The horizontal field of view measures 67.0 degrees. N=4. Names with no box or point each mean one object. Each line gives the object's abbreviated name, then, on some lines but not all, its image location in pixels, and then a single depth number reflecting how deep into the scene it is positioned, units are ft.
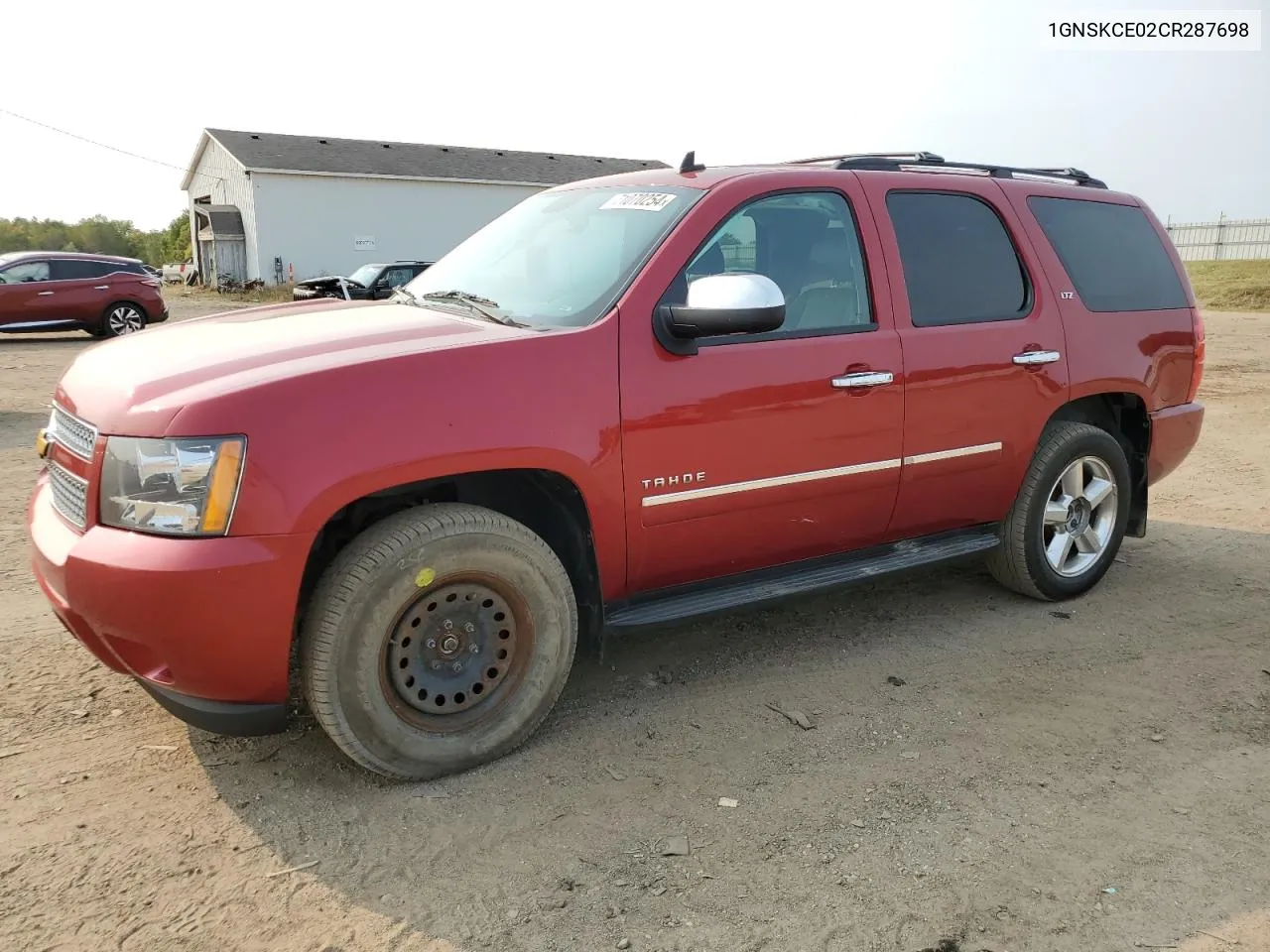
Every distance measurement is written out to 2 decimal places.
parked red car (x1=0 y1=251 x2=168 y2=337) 55.16
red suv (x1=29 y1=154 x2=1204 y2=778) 8.80
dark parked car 58.34
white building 105.40
